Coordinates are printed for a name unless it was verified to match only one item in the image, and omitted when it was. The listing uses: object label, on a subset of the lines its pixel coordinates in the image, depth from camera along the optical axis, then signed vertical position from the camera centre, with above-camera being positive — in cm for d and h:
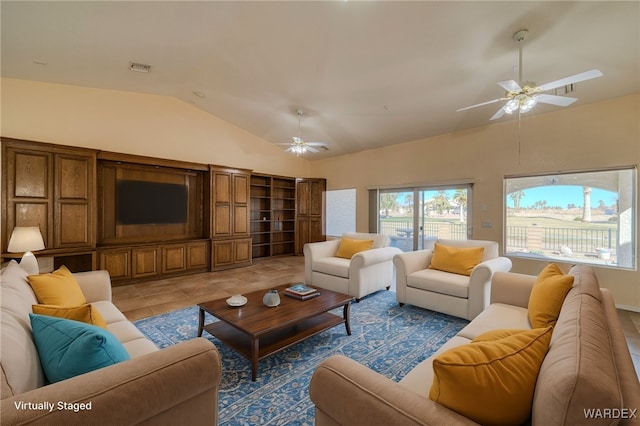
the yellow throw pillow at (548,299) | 166 -58
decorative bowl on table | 243 -84
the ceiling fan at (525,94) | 244 +117
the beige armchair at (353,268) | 364 -83
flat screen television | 475 +18
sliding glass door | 519 -4
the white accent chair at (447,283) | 284 -83
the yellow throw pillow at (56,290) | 177 -56
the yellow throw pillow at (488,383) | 83 -55
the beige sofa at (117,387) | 78 -60
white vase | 247 -83
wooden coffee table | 204 -90
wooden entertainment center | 366 +4
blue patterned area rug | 172 -128
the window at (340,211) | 707 +3
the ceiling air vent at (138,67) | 387 +219
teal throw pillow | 103 -56
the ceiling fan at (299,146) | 460 +119
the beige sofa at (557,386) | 67 -53
